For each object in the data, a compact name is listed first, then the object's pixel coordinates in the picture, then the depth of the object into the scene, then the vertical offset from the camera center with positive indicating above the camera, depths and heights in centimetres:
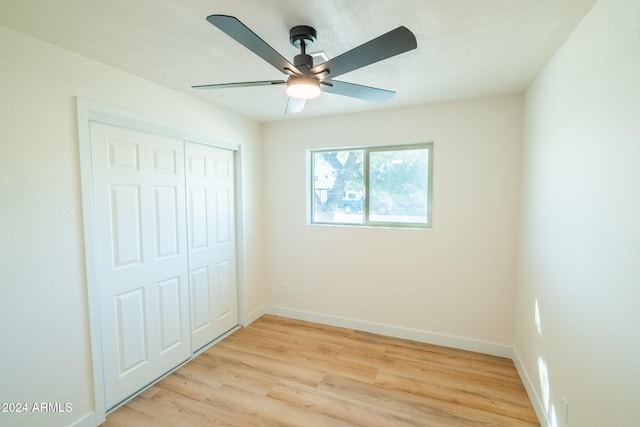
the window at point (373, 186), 297 +12
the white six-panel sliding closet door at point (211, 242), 271 -47
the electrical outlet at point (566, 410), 153 -118
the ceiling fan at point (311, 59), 114 +66
